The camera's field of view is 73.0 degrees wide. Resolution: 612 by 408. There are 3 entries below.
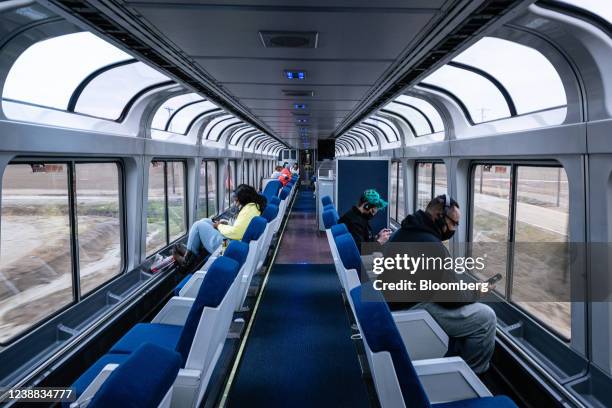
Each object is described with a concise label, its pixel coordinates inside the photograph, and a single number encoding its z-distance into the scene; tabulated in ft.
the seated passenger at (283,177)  43.11
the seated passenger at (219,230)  17.40
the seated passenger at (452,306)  10.02
